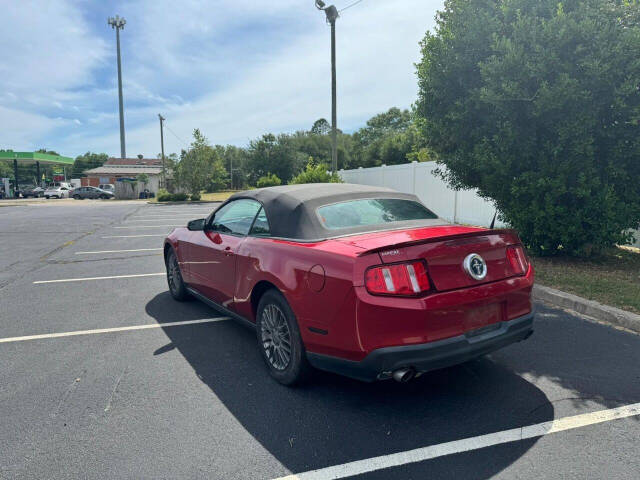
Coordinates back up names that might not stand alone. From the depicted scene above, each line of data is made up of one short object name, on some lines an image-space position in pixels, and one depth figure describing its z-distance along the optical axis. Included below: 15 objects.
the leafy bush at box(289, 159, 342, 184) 19.66
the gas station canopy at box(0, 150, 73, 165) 50.67
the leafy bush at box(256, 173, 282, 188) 31.00
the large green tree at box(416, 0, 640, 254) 6.58
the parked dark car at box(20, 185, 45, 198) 55.38
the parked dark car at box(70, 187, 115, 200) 48.56
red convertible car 2.84
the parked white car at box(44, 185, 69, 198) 50.88
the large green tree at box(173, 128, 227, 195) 39.09
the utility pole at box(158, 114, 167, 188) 42.08
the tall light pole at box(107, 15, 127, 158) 78.44
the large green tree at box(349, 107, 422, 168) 46.88
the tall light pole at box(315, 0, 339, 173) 17.75
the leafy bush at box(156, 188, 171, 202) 37.56
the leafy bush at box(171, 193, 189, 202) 37.62
